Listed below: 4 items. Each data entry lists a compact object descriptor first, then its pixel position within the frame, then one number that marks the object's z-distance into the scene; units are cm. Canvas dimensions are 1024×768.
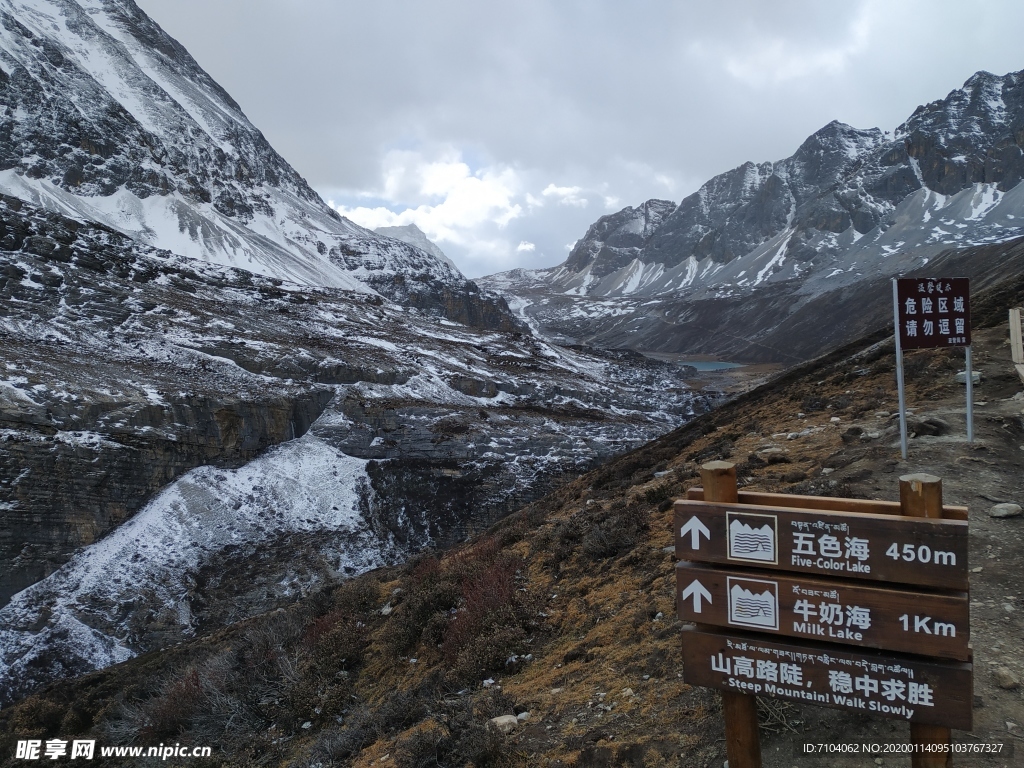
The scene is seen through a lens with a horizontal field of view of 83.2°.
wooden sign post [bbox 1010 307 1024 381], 1087
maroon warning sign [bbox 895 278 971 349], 761
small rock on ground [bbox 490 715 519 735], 491
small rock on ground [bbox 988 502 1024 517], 610
